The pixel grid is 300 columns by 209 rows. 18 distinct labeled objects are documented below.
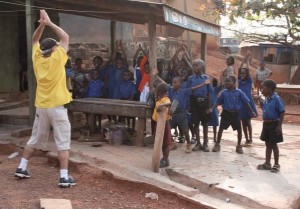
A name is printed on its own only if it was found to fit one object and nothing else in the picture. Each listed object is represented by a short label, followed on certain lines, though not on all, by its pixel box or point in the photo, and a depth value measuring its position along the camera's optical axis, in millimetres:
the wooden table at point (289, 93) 15442
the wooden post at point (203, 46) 9622
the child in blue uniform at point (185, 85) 6930
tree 11000
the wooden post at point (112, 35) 10820
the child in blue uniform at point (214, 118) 7334
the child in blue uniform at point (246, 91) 7488
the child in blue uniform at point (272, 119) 5727
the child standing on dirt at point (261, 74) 16141
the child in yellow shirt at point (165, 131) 5829
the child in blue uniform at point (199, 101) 6922
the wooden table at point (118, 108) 6949
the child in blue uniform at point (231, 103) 6789
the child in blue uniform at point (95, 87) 8391
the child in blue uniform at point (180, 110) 6645
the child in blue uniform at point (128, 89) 8312
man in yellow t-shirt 5051
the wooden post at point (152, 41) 6926
